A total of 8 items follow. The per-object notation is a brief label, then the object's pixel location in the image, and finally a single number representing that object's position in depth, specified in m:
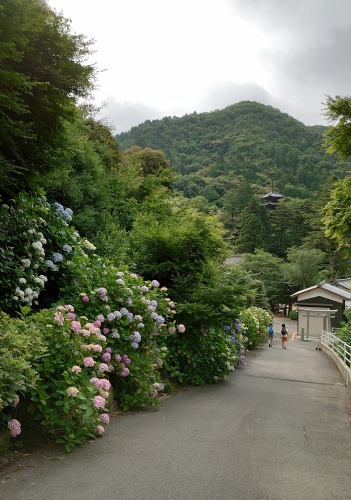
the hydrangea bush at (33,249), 6.00
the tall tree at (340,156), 11.01
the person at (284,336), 28.38
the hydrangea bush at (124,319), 6.51
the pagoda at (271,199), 101.19
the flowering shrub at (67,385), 4.55
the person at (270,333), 29.17
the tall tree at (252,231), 73.06
